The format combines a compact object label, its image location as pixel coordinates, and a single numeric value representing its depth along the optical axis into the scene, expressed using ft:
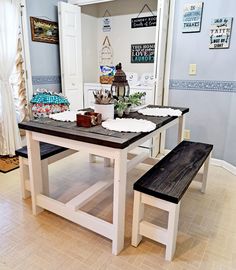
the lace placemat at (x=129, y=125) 4.94
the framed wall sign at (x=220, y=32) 8.36
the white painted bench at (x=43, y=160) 6.52
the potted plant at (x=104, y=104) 5.52
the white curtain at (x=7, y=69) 8.52
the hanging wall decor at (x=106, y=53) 12.98
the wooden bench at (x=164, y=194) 4.55
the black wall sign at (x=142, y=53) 11.53
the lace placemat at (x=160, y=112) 6.67
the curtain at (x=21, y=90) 9.44
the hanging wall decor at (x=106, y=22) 12.59
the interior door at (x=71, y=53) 10.59
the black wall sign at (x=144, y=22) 11.16
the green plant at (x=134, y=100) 6.41
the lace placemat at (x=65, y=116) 5.73
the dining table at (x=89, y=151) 4.47
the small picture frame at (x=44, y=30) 9.94
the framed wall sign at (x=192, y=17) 8.75
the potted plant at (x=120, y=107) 6.00
